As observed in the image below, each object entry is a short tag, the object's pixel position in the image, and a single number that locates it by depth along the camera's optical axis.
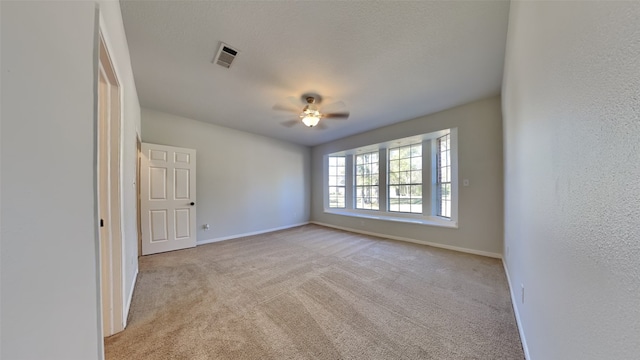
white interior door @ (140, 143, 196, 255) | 3.39
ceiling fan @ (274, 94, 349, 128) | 2.89
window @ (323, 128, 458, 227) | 3.88
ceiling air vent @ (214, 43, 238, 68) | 2.02
